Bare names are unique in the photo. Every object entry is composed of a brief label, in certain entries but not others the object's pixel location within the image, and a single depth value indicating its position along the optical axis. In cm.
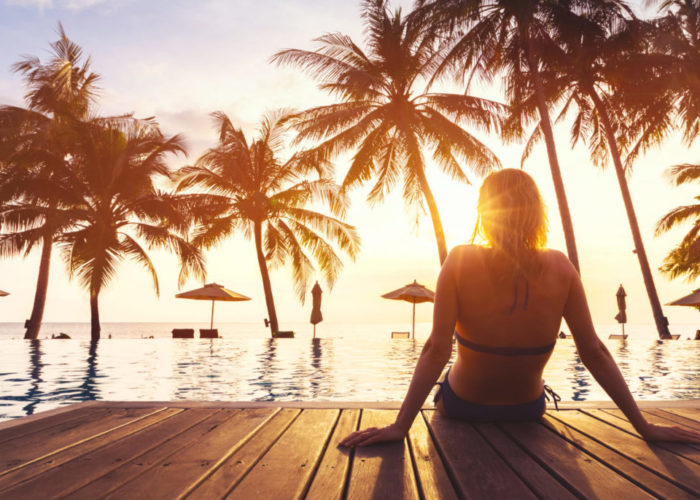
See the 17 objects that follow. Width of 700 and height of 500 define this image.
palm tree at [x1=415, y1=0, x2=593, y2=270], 1554
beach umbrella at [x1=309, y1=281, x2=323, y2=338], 2042
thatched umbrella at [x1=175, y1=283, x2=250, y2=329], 1966
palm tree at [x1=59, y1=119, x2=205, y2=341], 1762
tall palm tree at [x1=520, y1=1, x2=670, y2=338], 1648
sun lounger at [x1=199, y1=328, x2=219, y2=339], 2043
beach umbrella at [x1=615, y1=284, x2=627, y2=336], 2022
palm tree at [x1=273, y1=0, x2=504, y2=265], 1633
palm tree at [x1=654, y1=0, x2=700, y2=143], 1781
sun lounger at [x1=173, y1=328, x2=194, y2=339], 2008
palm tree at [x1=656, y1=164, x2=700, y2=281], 2262
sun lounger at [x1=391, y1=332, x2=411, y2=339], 2144
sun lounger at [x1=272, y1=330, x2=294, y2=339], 1969
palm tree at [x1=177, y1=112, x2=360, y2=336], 2030
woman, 235
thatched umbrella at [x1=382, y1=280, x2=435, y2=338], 2070
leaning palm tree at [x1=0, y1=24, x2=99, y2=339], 1683
